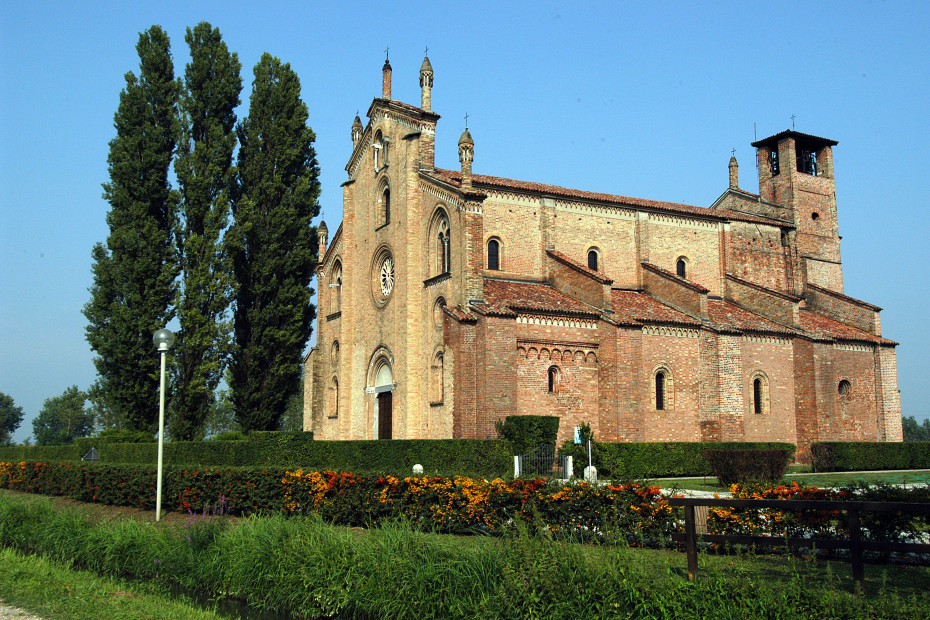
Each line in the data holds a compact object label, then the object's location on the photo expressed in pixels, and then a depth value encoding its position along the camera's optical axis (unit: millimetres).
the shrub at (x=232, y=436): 31203
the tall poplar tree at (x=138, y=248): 30266
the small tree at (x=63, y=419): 102188
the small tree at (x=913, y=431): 160800
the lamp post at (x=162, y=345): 15399
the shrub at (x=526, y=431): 23234
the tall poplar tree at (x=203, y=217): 30188
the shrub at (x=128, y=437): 29797
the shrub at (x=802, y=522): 10164
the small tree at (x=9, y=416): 125500
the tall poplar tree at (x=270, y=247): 32594
